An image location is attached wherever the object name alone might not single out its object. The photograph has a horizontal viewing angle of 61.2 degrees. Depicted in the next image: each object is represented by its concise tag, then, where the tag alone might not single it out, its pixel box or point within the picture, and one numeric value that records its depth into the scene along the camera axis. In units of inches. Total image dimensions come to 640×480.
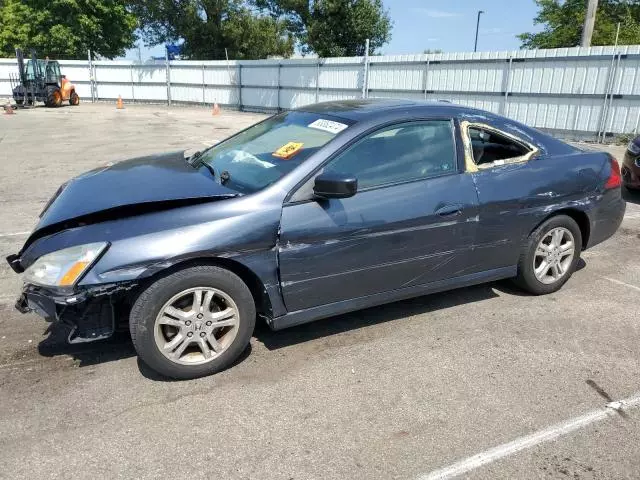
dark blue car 118.0
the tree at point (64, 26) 1326.3
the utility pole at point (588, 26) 556.0
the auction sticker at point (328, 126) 142.7
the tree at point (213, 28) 1360.7
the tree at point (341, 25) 1148.5
